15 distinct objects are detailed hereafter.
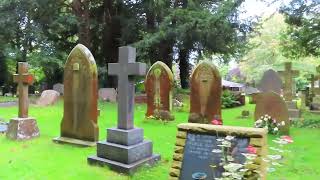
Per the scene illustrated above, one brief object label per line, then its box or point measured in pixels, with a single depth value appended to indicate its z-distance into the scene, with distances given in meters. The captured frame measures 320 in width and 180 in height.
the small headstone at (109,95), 12.77
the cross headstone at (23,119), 5.80
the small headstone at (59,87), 14.65
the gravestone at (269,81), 7.78
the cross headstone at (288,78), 10.46
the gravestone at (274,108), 6.41
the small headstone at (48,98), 10.99
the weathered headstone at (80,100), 5.43
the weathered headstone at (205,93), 6.94
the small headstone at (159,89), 8.25
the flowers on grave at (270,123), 6.26
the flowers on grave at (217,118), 6.88
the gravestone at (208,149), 2.95
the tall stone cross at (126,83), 4.49
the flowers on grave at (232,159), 2.64
